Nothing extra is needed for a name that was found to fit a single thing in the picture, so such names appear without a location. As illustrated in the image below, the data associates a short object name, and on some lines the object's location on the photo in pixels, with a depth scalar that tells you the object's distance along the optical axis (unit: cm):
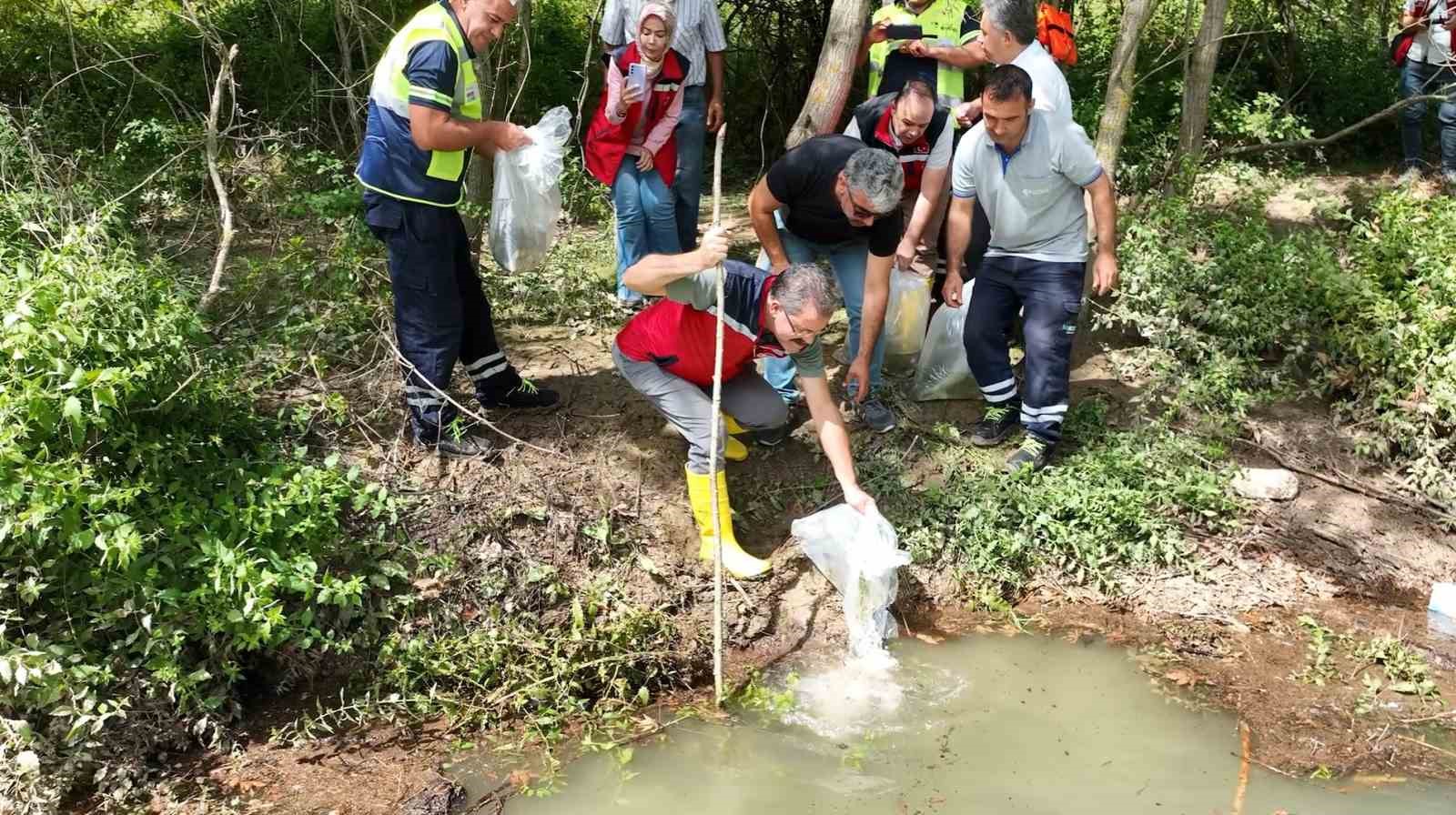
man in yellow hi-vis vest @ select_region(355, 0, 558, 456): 388
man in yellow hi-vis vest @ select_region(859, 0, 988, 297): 514
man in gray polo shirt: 442
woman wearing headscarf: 488
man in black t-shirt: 405
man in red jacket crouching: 386
